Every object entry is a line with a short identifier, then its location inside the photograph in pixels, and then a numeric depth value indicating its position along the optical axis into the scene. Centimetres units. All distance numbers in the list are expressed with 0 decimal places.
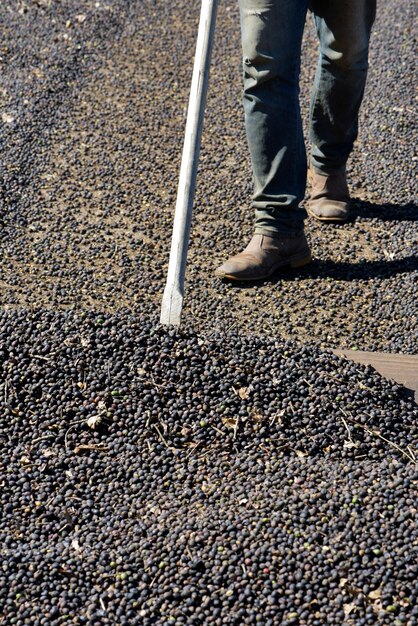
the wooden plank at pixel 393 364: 334
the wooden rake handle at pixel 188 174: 350
